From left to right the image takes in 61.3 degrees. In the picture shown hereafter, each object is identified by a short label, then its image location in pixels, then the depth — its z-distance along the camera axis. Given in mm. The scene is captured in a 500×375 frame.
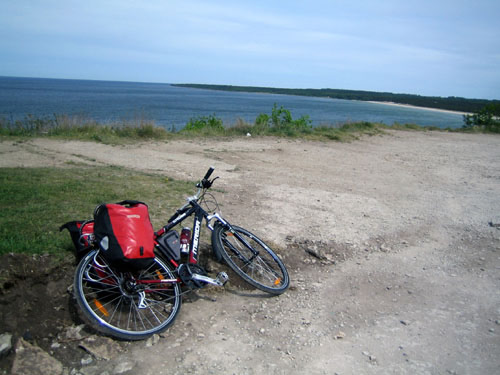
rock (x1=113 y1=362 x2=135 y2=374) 3070
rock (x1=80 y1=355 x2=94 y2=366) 3105
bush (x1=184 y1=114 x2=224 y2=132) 17625
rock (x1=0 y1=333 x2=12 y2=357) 2971
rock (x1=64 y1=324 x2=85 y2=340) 3324
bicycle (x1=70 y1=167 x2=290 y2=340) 3547
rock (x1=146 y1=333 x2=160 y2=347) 3434
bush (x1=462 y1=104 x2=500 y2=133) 29734
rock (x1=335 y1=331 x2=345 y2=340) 3748
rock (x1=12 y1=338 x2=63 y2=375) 2924
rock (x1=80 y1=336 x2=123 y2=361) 3204
